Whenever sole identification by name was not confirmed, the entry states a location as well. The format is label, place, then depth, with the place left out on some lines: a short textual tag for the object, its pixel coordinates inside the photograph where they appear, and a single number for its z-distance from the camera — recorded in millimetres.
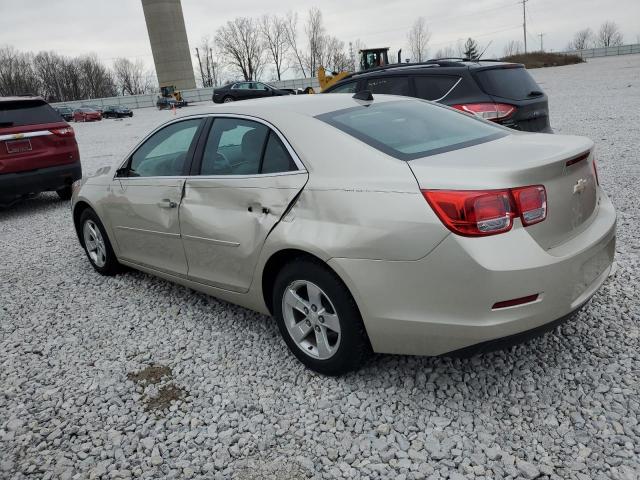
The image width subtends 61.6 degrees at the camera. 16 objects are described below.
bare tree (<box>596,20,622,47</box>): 105875
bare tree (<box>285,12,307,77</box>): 83750
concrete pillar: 63719
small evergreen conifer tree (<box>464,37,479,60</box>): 83744
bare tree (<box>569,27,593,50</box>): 106050
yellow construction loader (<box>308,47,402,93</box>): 29594
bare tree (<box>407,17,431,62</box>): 90875
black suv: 6340
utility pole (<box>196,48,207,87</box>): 94675
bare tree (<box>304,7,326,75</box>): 81188
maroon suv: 7875
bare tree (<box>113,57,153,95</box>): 98250
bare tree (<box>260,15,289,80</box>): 83750
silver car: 2391
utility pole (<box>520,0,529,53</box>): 81738
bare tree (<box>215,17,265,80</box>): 81812
